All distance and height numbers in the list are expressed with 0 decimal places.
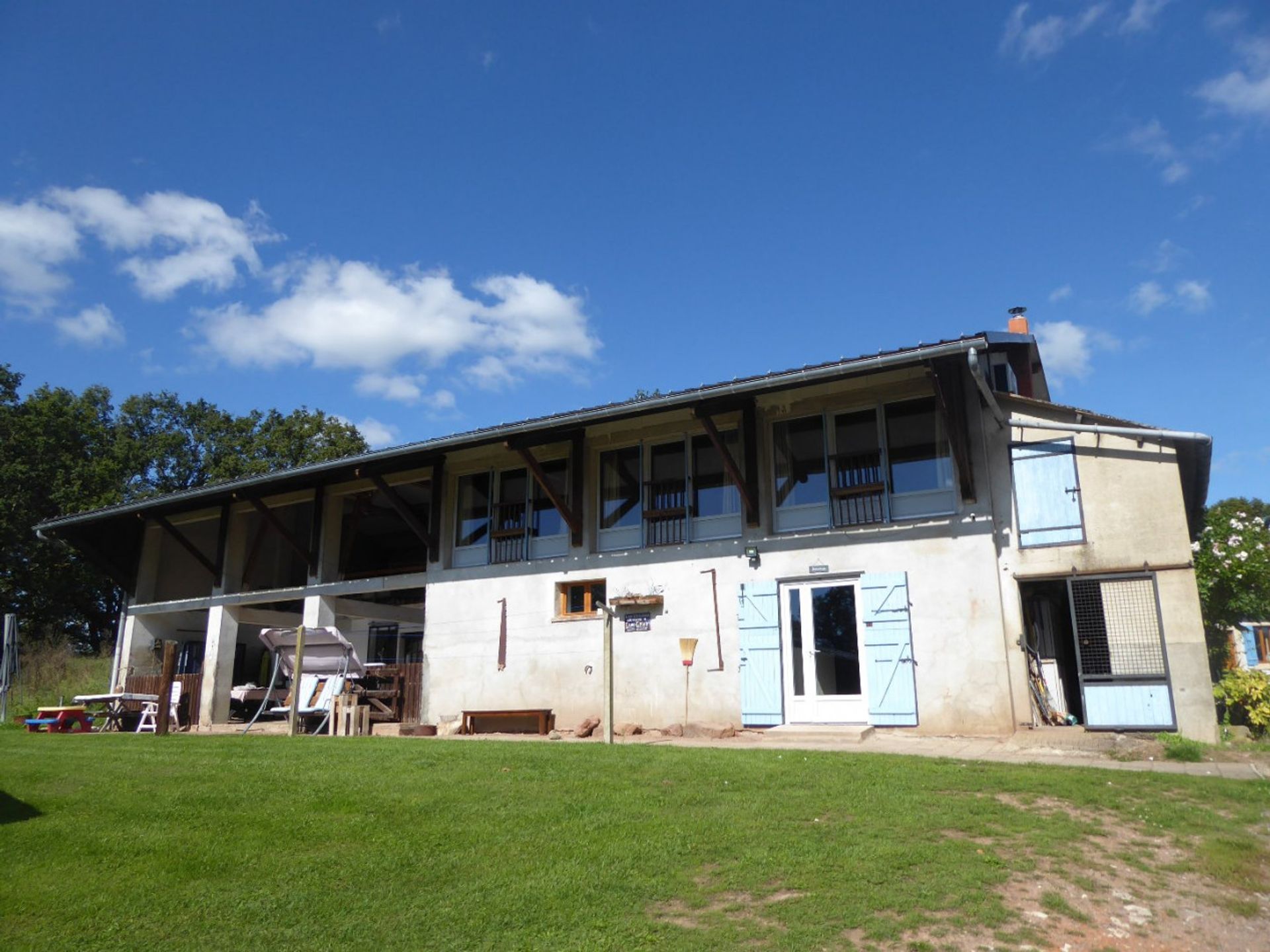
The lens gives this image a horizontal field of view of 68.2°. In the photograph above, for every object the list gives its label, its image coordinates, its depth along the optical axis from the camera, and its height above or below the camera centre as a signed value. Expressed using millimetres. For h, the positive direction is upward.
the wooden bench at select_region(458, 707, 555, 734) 13602 -284
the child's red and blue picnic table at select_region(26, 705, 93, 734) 14336 -312
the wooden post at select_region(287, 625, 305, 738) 12094 +97
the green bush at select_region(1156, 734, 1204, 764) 8820 -541
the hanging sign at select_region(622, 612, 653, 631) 13539 +1058
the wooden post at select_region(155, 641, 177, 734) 12961 +171
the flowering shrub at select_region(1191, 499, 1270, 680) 17328 +2213
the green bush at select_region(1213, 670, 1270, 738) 10281 -75
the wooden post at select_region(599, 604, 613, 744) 10812 +137
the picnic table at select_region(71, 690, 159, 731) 14445 -78
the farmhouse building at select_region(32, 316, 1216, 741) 10812 +1892
